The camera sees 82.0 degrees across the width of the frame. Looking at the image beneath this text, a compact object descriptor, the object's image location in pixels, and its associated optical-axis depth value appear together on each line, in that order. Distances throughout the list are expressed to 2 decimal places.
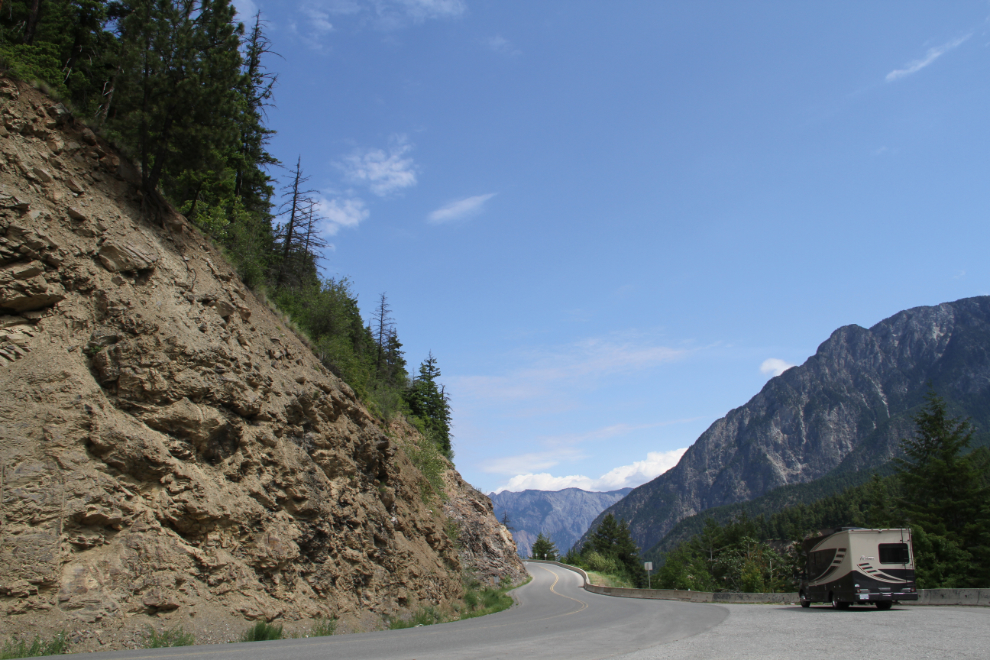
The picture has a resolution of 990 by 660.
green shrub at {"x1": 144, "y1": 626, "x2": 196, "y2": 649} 10.90
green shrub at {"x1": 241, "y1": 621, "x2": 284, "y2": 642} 12.72
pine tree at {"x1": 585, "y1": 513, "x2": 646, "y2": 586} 98.12
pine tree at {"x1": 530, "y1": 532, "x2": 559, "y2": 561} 114.62
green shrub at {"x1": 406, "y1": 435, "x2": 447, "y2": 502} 30.18
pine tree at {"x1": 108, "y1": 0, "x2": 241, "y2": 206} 16.41
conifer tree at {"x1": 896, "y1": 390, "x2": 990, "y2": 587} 37.53
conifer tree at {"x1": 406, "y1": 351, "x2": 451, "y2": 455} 56.66
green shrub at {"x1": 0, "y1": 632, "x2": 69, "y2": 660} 9.13
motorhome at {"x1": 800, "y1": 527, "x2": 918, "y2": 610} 17.86
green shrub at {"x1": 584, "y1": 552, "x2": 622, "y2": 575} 82.06
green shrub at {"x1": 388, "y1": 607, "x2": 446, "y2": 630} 17.88
